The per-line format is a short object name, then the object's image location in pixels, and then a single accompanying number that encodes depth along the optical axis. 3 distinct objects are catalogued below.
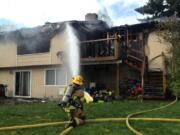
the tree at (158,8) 17.89
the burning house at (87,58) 10.05
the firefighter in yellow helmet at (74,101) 4.70
